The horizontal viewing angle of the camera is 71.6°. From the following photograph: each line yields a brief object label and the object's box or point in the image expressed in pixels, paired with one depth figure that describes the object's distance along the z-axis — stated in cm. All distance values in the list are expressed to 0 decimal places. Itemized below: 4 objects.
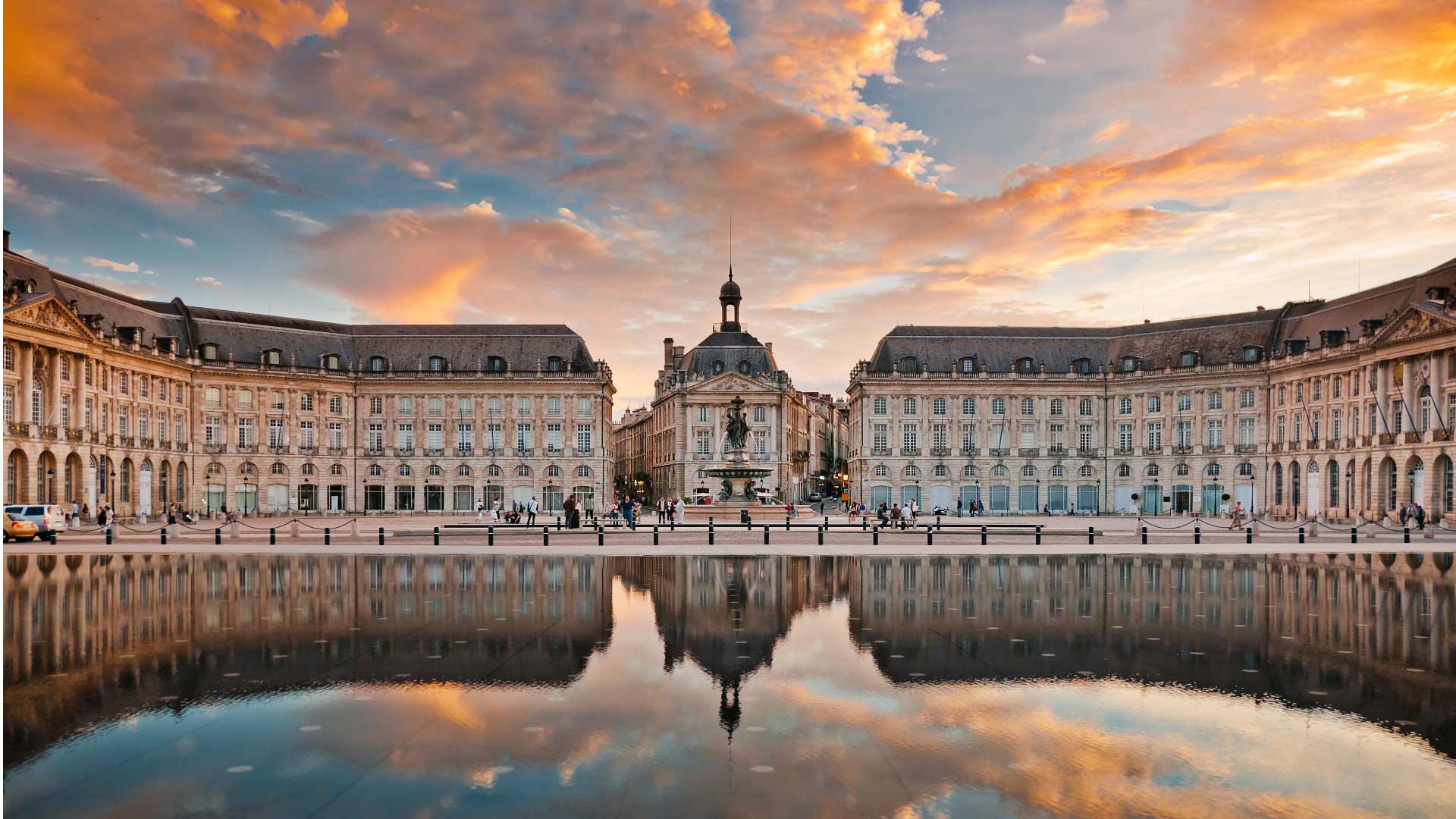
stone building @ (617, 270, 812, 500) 9744
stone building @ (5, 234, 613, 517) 7188
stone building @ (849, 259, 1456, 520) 7306
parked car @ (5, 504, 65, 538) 4319
